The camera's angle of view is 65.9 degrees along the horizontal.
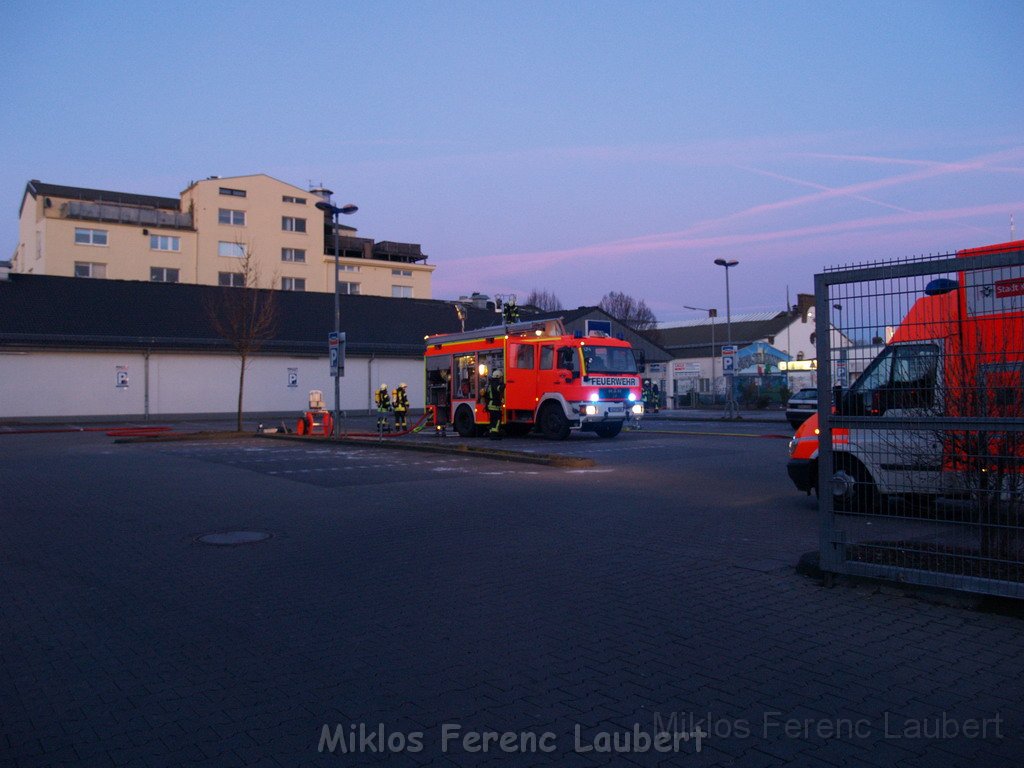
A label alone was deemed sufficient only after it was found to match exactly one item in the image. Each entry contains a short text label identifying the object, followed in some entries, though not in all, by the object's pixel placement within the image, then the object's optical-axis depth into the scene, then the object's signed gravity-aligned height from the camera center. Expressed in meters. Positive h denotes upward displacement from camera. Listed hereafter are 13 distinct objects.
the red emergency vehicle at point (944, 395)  5.75 -0.01
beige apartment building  55.22 +12.20
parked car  28.53 -0.43
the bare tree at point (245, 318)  27.19 +2.92
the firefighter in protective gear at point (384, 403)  24.44 -0.15
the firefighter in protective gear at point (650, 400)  42.97 -0.24
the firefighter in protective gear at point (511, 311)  28.78 +3.15
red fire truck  22.14 +0.51
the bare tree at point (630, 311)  94.00 +10.76
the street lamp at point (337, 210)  23.59 +5.79
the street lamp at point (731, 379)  36.25 +0.66
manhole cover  8.73 -1.56
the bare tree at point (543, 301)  108.74 +13.19
